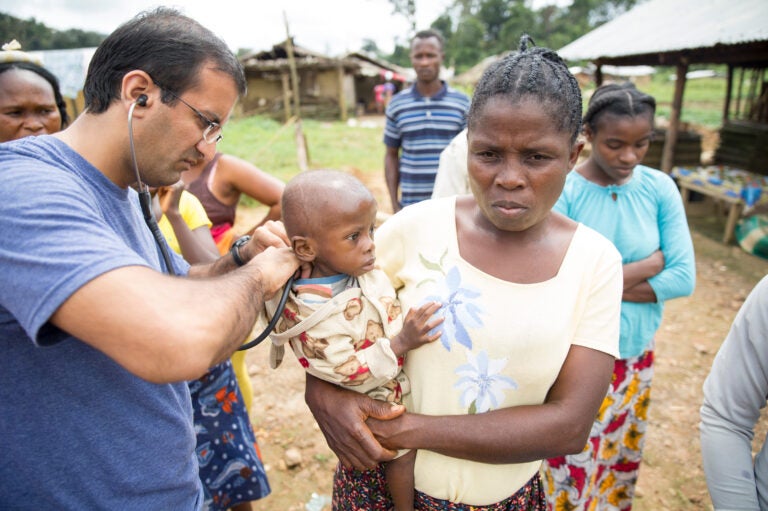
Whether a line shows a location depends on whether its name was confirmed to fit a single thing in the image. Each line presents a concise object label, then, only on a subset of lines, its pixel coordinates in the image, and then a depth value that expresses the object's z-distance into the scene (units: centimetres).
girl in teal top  222
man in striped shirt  444
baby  147
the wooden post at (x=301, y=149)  1164
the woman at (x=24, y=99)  247
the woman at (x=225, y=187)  306
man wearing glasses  95
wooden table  769
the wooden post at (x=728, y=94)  1305
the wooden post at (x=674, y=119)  909
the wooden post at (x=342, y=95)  2380
